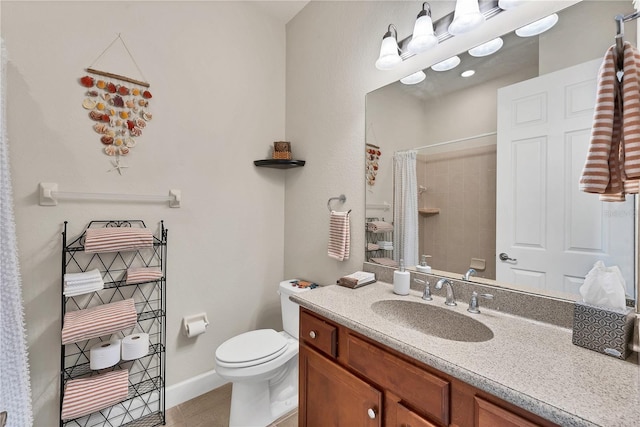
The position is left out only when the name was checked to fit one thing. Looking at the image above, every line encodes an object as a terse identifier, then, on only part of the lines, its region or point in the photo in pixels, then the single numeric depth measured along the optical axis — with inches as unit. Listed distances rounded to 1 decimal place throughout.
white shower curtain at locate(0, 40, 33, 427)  43.4
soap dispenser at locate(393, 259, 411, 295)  51.9
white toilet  56.8
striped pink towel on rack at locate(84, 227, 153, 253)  54.2
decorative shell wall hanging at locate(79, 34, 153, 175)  59.4
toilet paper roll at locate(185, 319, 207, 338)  69.8
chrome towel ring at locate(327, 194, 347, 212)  70.6
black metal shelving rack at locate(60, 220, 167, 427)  57.4
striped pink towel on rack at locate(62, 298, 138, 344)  50.3
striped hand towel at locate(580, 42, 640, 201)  30.2
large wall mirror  36.8
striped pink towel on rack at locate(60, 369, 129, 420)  50.6
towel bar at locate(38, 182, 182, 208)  54.5
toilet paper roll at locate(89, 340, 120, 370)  54.0
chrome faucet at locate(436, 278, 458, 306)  46.0
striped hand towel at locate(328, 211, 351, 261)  67.6
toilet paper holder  71.1
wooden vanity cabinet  27.2
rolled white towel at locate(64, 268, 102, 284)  51.5
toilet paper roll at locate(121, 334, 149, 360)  56.7
